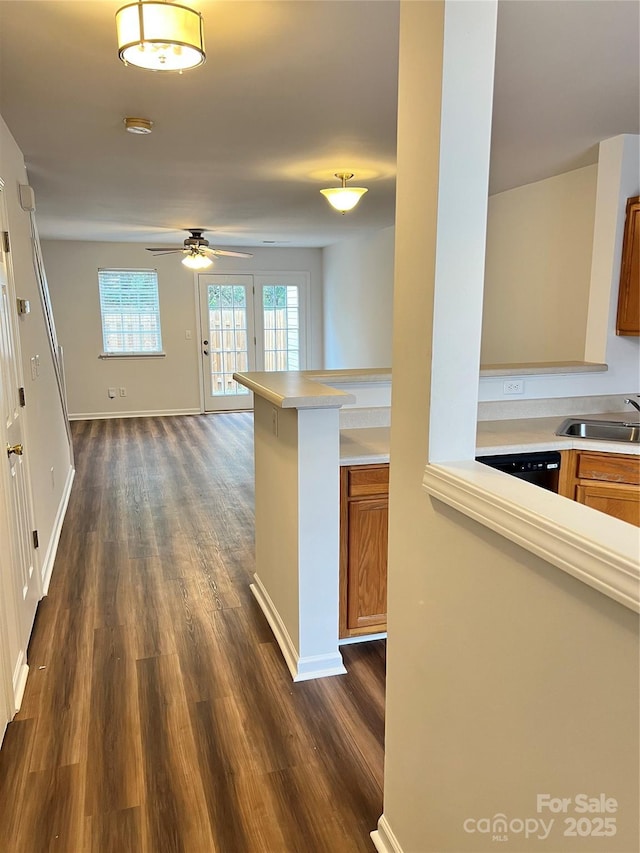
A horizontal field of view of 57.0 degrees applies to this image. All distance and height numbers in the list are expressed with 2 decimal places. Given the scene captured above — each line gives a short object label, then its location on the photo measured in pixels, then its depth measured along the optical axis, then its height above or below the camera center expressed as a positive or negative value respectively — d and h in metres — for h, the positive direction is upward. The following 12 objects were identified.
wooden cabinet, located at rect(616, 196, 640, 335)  3.16 +0.26
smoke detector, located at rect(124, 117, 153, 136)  2.76 +0.94
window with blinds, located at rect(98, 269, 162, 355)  7.92 +0.20
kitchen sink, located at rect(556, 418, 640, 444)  2.88 -0.50
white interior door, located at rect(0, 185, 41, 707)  2.22 -0.75
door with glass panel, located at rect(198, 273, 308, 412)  8.36 -0.02
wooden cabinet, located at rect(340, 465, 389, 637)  2.46 -0.94
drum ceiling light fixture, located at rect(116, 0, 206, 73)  1.65 +0.83
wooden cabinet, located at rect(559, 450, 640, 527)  2.51 -0.67
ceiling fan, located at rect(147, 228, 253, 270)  6.08 +0.77
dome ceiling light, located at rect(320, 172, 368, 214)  3.90 +0.86
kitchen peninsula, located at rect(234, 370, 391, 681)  2.26 -0.76
